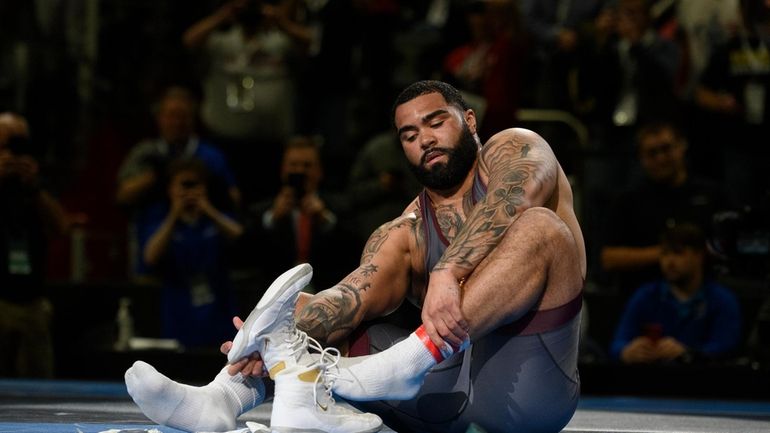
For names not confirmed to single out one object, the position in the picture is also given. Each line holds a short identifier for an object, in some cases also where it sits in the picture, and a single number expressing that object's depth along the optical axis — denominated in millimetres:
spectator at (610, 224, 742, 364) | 11498
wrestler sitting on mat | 5772
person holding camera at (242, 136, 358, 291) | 12531
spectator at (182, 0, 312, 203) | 14475
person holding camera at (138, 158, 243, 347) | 12387
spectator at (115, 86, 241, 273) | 12820
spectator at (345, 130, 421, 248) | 12926
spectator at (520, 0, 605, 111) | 14232
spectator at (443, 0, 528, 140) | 13936
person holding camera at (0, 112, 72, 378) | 12281
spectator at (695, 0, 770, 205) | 13359
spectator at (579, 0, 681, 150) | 13775
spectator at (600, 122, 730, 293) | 12227
